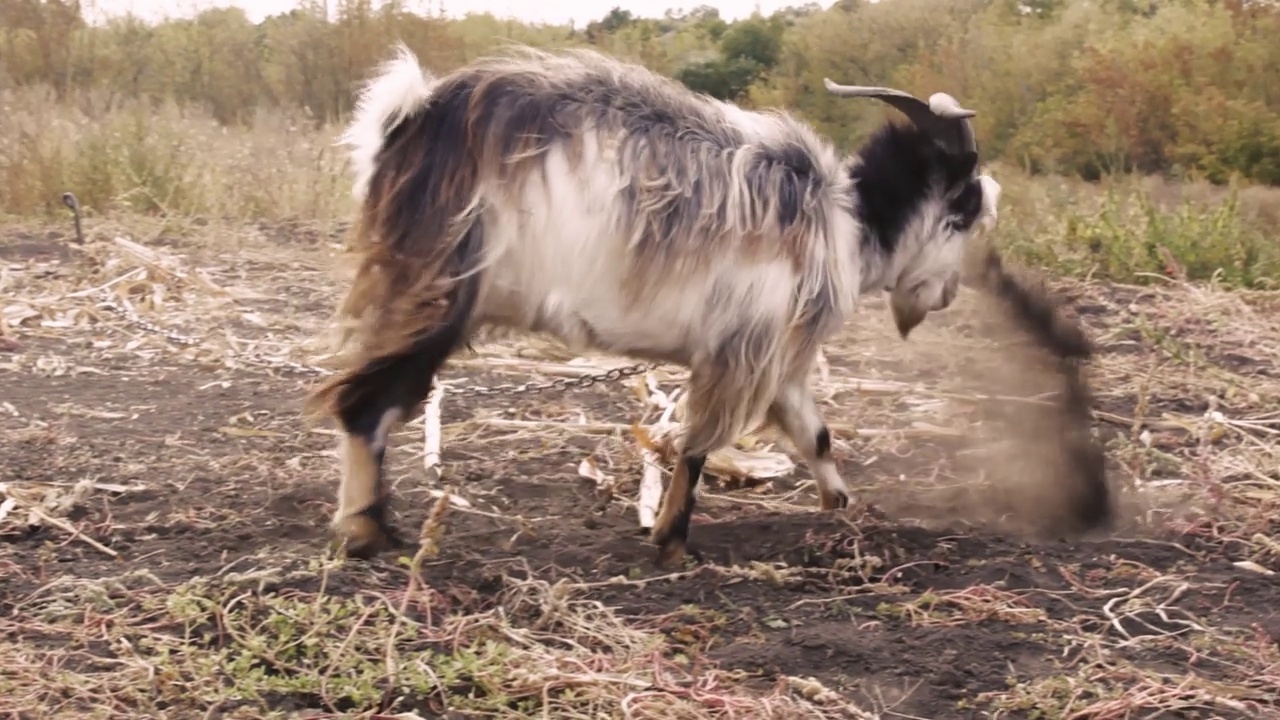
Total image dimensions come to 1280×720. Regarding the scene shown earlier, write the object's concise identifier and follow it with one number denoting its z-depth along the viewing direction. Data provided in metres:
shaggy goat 3.68
